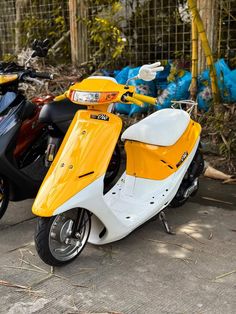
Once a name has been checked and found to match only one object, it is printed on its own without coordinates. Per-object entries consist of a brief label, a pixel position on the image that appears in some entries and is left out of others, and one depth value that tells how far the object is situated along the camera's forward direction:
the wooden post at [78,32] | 6.48
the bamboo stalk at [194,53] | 4.68
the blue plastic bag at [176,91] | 5.14
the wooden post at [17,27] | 7.54
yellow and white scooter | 2.57
